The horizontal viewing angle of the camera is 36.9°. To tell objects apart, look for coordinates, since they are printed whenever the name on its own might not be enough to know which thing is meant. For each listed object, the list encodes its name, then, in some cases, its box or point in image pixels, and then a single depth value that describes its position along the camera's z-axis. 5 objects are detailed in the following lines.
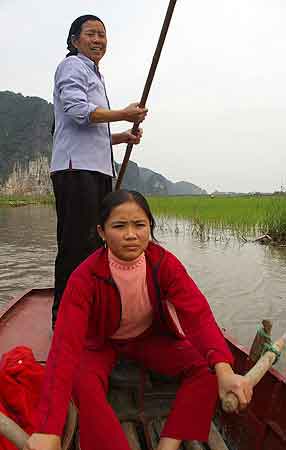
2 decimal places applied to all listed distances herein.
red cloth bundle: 1.45
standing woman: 2.05
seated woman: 1.25
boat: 1.43
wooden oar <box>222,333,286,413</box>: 1.11
